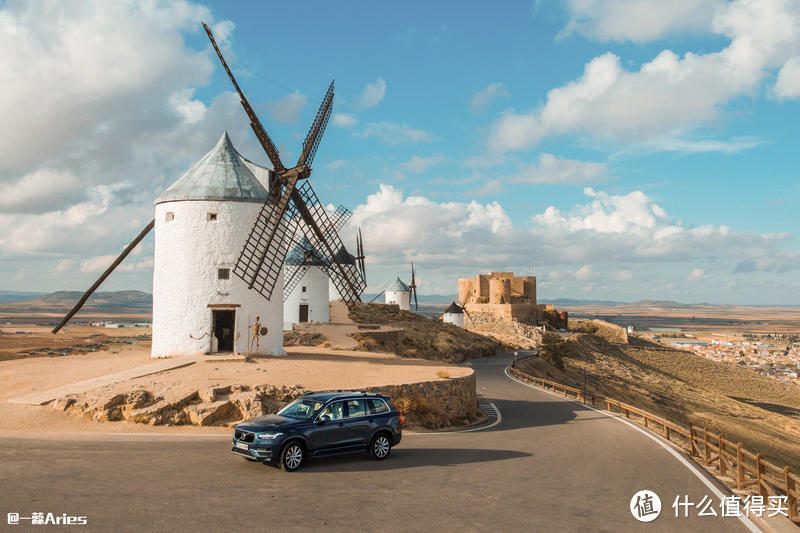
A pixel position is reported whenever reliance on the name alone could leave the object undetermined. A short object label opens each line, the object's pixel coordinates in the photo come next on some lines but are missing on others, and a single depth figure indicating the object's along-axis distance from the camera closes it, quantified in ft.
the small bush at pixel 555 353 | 166.30
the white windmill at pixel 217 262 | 78.95
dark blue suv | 35.32
